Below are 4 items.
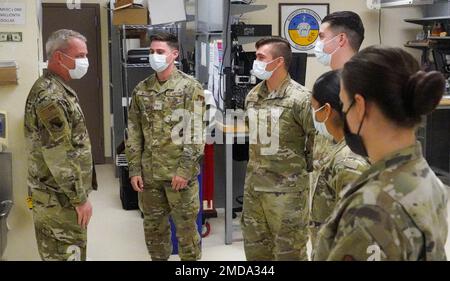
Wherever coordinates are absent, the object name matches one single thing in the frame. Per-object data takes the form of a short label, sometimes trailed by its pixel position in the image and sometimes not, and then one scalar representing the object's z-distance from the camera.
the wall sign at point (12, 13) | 3.03
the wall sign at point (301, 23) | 5.94
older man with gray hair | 2.54
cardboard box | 5.04
